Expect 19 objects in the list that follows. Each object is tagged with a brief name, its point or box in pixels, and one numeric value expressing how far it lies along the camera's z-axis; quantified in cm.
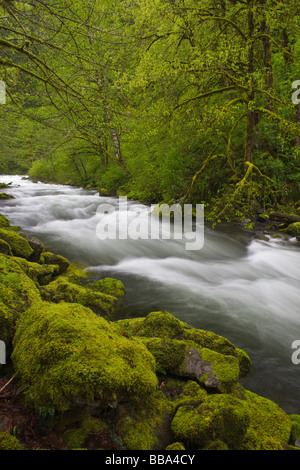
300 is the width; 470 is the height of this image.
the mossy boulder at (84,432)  184
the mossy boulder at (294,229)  902
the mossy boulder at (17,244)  600
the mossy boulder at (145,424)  199
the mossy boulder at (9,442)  169
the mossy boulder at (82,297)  426
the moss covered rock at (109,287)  562
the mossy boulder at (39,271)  503
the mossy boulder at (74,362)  195
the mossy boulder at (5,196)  1640
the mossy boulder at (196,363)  276
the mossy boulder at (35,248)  643
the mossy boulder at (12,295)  259
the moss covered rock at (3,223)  842
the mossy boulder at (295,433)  247
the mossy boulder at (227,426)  209
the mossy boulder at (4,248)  518
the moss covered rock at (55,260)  649
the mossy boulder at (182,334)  340
